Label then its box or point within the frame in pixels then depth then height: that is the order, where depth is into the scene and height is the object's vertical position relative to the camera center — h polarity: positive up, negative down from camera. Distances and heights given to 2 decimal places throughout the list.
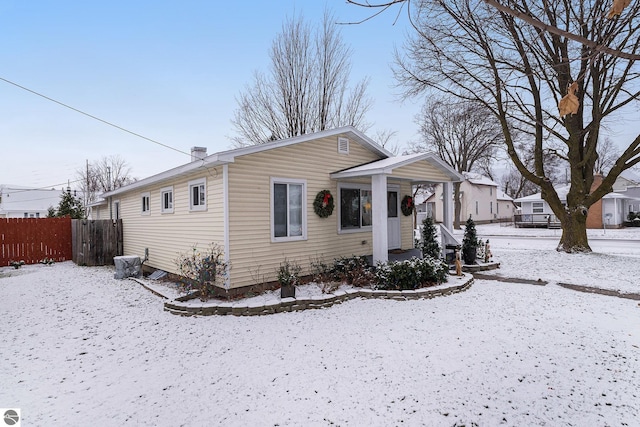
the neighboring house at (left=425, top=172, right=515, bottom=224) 34.31 +1.09
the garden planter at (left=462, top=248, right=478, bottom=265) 10.11 -1.33
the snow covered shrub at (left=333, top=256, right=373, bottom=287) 7.65 -1.38
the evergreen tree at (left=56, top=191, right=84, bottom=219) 19.54 +0.69
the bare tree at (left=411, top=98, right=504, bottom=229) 27.03 +5.94
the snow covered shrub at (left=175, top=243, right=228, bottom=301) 6.85 -1.15
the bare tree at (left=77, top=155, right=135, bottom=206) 35.75 +4.88
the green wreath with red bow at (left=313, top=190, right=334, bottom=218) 8.39 +0.26
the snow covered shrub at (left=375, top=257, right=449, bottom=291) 7.21 -1.37
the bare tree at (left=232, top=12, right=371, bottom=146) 16.84 +6.64
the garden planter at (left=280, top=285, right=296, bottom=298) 6.48 -1.50
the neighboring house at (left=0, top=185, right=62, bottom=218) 34.72 +2.08
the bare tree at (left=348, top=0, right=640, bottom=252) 11.27 +4.68
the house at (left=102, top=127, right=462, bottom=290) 7.04 +0.34
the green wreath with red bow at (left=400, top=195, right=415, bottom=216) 10.98 +0.25
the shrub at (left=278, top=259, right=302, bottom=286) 6.61 -1.24
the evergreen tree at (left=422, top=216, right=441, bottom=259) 9.82 -0.88
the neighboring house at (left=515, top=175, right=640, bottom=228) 25.45 -0.20
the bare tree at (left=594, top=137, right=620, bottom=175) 44.84 +7.66
